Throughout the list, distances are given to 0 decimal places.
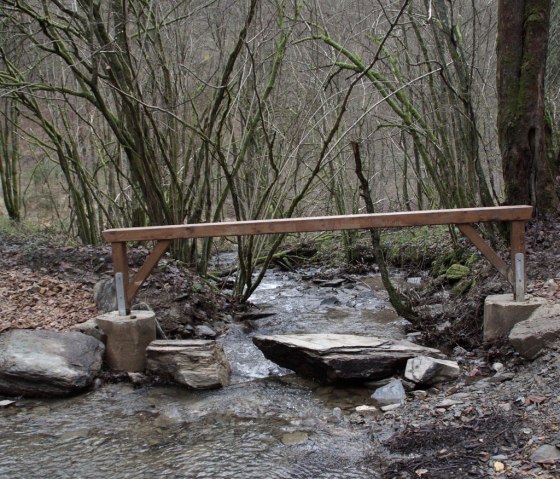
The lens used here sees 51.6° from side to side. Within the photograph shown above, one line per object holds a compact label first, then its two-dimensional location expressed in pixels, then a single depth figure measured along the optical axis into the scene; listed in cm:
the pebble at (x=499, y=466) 277
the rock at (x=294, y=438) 360
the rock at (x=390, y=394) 417
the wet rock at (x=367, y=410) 399
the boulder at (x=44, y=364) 448
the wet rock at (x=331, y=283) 923
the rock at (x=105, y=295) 585
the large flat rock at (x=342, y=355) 452
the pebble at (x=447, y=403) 375
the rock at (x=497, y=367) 431
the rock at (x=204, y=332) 611
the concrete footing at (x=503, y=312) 452
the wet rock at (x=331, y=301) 785
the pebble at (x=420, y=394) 413
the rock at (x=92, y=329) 504
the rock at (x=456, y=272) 722
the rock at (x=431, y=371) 434
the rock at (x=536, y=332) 408
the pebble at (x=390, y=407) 399
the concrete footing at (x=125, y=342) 497
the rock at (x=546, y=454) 273
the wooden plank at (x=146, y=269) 486
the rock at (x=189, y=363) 464
